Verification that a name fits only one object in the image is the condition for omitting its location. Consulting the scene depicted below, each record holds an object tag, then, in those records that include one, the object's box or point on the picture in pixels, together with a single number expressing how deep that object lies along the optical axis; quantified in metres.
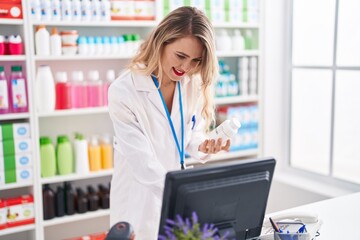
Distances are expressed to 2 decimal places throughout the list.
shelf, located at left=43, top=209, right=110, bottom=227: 2.86
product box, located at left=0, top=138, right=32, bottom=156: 2.66
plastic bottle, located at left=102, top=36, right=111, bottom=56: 2.89
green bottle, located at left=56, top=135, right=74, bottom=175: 2.86
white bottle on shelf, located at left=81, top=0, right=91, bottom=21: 2.78
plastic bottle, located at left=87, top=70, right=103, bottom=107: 2.92
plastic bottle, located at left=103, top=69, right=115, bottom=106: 2.96
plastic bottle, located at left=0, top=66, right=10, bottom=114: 2.62
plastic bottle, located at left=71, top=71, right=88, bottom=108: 2.87
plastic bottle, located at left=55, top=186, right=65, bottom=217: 2.91
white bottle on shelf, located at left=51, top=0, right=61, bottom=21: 2.70
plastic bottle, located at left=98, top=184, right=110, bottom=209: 3.04
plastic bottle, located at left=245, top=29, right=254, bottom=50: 3.50
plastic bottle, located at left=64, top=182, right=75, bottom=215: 2.93
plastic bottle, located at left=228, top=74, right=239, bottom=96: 3.42
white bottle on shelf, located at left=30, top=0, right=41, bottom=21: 2.63
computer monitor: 1.16
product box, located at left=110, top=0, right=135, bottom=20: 2.89
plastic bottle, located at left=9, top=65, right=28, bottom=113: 2.66
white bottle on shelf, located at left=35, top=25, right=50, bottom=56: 2.70
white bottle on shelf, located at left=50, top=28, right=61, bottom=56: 2.74
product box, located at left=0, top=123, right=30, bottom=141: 2.66
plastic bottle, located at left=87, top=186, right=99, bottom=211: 3.00
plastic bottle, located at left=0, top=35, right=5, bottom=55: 2.60
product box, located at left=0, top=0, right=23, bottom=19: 2.58
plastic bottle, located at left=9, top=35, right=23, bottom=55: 2.63
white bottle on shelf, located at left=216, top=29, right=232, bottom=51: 3.34
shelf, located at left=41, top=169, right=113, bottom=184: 2.82
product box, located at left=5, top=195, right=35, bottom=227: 2.74
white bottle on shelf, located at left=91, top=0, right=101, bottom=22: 2.80
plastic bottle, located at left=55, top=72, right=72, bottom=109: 2.82
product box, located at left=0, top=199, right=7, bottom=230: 2.71
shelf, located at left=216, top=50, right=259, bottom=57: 3.27
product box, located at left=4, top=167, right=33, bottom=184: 2.69
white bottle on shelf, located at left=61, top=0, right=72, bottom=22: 2.73
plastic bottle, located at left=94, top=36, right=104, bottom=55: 2.87
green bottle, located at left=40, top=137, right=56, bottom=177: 2.81
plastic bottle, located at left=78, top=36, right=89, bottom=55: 2.82
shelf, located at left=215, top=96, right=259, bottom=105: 3.36
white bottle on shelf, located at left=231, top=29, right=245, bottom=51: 3.39
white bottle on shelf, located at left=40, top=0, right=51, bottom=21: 2.67
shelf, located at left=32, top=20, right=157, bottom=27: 2.69
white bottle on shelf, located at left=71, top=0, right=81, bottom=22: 2.75
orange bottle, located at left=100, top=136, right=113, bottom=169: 3.01
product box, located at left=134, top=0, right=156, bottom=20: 2.97
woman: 1.71
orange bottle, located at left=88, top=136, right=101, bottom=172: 2.97
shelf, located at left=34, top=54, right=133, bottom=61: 2.72
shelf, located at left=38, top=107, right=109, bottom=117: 2.78
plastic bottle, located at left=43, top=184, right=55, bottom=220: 2.87
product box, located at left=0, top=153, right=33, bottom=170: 2.67
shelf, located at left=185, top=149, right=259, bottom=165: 3.42
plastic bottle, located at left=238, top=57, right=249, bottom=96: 3.45
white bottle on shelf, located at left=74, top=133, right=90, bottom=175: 2.90
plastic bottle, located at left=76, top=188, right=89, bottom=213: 2.96
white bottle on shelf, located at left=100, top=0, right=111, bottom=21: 2.82
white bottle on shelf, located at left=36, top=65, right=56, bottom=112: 2.74
